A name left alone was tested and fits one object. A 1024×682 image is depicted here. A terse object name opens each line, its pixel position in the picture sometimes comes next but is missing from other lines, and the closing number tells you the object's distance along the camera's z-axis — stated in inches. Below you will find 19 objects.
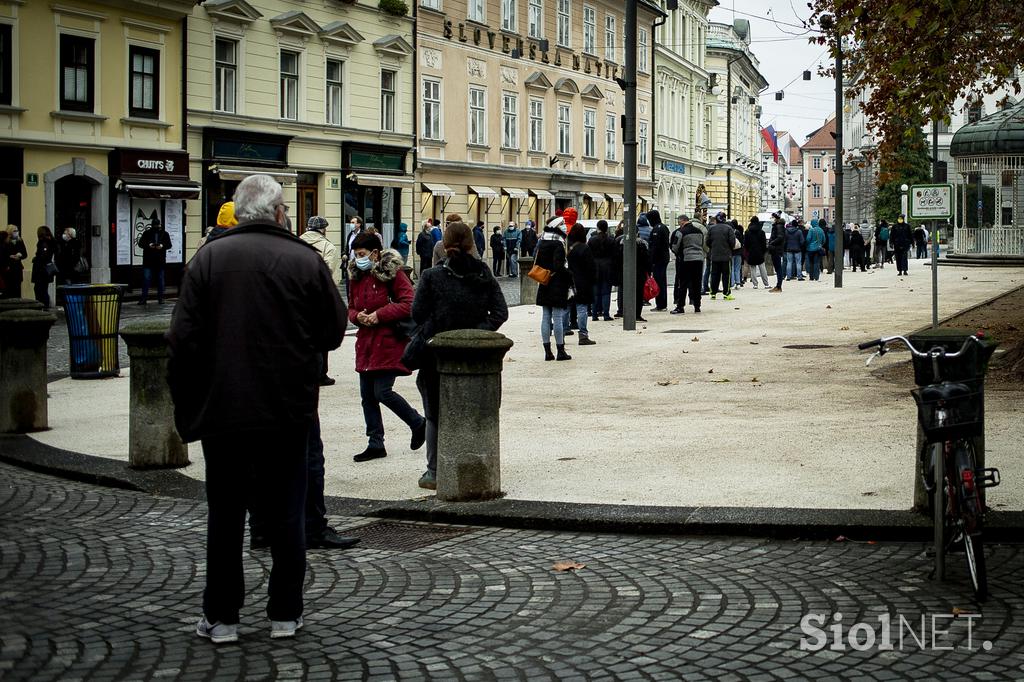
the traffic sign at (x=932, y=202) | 641.0
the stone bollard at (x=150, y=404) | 393.7
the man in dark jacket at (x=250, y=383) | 223.9
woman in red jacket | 395.2
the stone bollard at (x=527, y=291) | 1168.2
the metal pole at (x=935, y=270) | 562.3
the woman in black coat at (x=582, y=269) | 788.6
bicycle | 243.1
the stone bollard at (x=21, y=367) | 470.6
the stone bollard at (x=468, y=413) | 334.6
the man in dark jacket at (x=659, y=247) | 1048.8
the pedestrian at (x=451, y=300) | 364.8
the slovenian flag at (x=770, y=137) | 3250.5
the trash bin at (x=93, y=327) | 605.3
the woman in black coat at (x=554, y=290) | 689.2
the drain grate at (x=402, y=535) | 302.5
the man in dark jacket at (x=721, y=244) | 1161.4
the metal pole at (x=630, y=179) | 869.8
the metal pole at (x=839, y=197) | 1439.5
